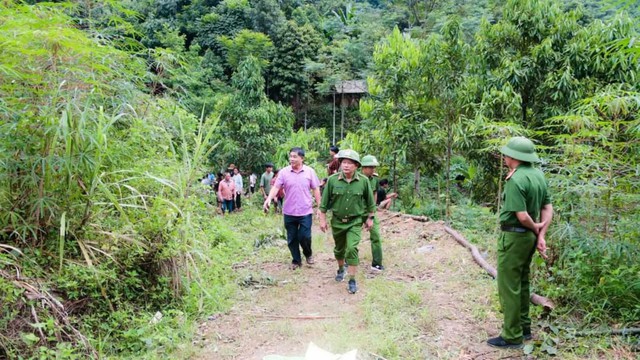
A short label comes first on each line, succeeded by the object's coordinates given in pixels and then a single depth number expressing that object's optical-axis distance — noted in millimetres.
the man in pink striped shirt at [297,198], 5656
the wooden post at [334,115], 23697
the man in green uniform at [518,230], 3355
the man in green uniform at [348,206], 5001
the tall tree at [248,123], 15258
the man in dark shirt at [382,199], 8680
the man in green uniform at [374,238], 5761
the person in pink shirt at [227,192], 11148
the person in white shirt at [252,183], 15151
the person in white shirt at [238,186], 11977
